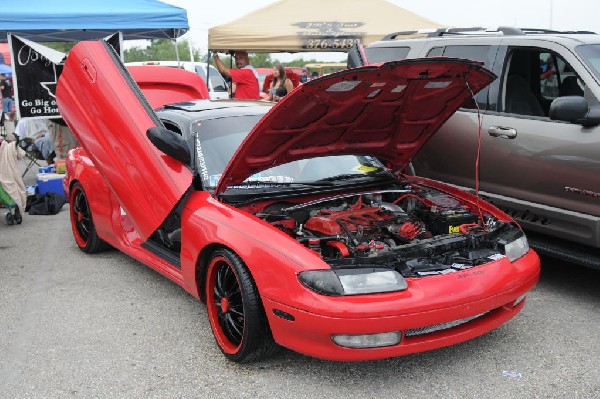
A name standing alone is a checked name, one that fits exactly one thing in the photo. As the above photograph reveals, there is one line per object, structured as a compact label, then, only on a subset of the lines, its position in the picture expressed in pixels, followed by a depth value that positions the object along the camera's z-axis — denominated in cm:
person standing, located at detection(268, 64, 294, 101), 1038
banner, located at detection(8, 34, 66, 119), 877
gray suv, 447
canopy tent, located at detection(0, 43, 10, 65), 1981
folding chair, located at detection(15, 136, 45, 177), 1101
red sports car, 317
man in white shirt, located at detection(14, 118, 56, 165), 1110
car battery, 403
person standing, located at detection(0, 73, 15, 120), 1446
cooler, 870
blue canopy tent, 899
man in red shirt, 945
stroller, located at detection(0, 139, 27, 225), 729
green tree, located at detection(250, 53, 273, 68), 6543
